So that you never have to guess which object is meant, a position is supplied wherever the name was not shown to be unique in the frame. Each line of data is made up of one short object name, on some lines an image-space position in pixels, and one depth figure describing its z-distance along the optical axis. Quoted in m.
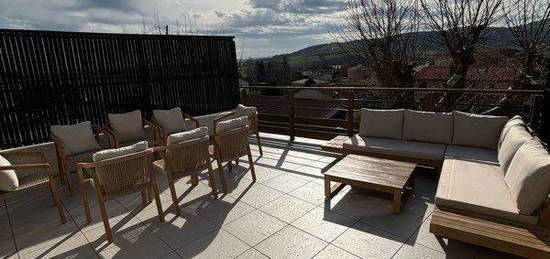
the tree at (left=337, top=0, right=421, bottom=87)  7.62
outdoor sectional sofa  2.08
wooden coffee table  2.97
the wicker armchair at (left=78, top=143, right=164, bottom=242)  2.72
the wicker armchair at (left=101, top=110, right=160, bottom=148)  4.45
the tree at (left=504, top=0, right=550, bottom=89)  6.21
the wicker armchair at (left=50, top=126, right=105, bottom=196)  3.91
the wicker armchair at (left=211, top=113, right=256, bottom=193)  3.70
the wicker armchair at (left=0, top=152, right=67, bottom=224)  2.92
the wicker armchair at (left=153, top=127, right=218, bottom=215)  3.15
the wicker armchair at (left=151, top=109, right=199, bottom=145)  5.03
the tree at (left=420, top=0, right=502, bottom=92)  6.61
